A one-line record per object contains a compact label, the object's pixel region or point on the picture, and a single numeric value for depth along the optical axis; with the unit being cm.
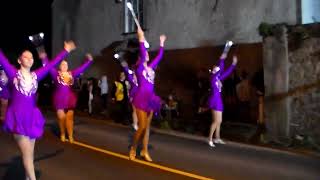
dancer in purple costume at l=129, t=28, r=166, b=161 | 1059
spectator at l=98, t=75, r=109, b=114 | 2389
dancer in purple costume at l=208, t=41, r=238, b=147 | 1350
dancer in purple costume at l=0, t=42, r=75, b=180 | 784
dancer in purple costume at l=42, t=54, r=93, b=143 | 1325
